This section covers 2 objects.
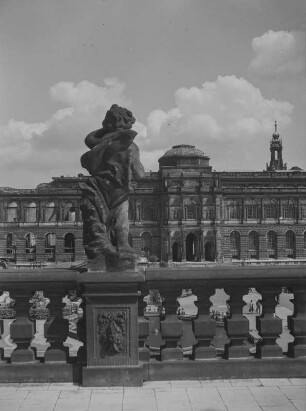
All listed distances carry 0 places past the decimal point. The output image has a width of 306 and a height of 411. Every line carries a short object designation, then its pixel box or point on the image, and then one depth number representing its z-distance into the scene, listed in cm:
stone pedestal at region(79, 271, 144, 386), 416
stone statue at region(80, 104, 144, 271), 428
